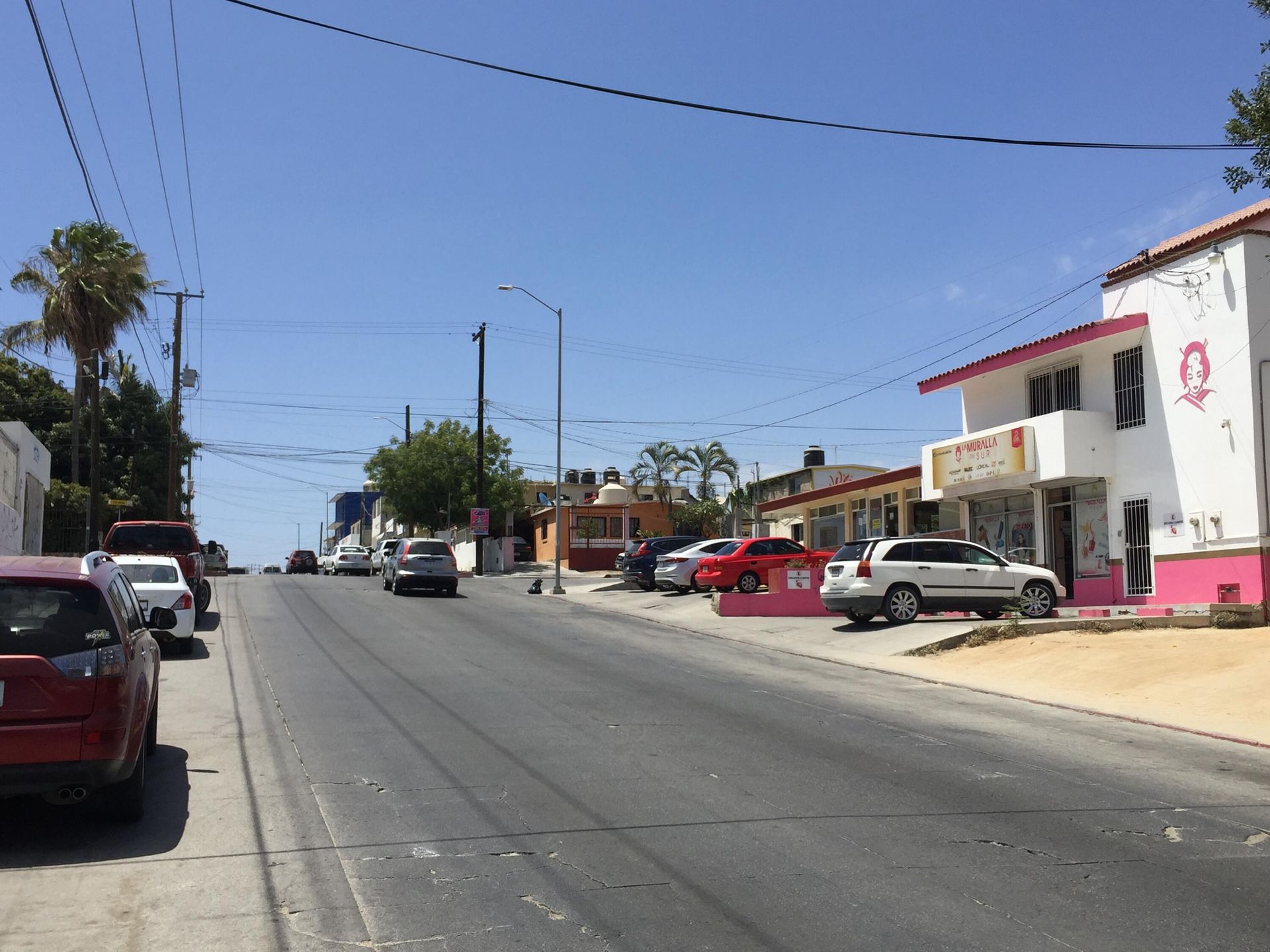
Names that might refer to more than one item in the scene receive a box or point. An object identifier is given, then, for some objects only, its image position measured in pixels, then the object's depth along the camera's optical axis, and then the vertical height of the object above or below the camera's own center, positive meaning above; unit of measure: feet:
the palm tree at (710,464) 194.49 +17.50
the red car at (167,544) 74.13 +1.42
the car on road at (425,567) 101.09 -0.28
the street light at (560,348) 123.34 +24.39
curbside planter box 84.94 -3.06
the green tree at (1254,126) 38.58 +15.62
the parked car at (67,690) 21.50 -2.52
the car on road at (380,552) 144.46 +1.79
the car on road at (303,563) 189.37 +0.18
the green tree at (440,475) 193.98 +15.73
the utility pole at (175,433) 144.21 +17.50
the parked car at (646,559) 114.52 +0.45
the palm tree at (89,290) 113.50 +29.07
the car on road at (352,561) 164.55 +0.51
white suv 70.13 -1.29
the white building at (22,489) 94.78 +7.69
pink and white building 69.31 +8.93
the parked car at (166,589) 54.49 -1.20
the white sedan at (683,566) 103.50 -0.31
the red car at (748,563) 96.78 -0.07
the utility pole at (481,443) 169.37 +18.70
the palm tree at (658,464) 195.93 +17.71
